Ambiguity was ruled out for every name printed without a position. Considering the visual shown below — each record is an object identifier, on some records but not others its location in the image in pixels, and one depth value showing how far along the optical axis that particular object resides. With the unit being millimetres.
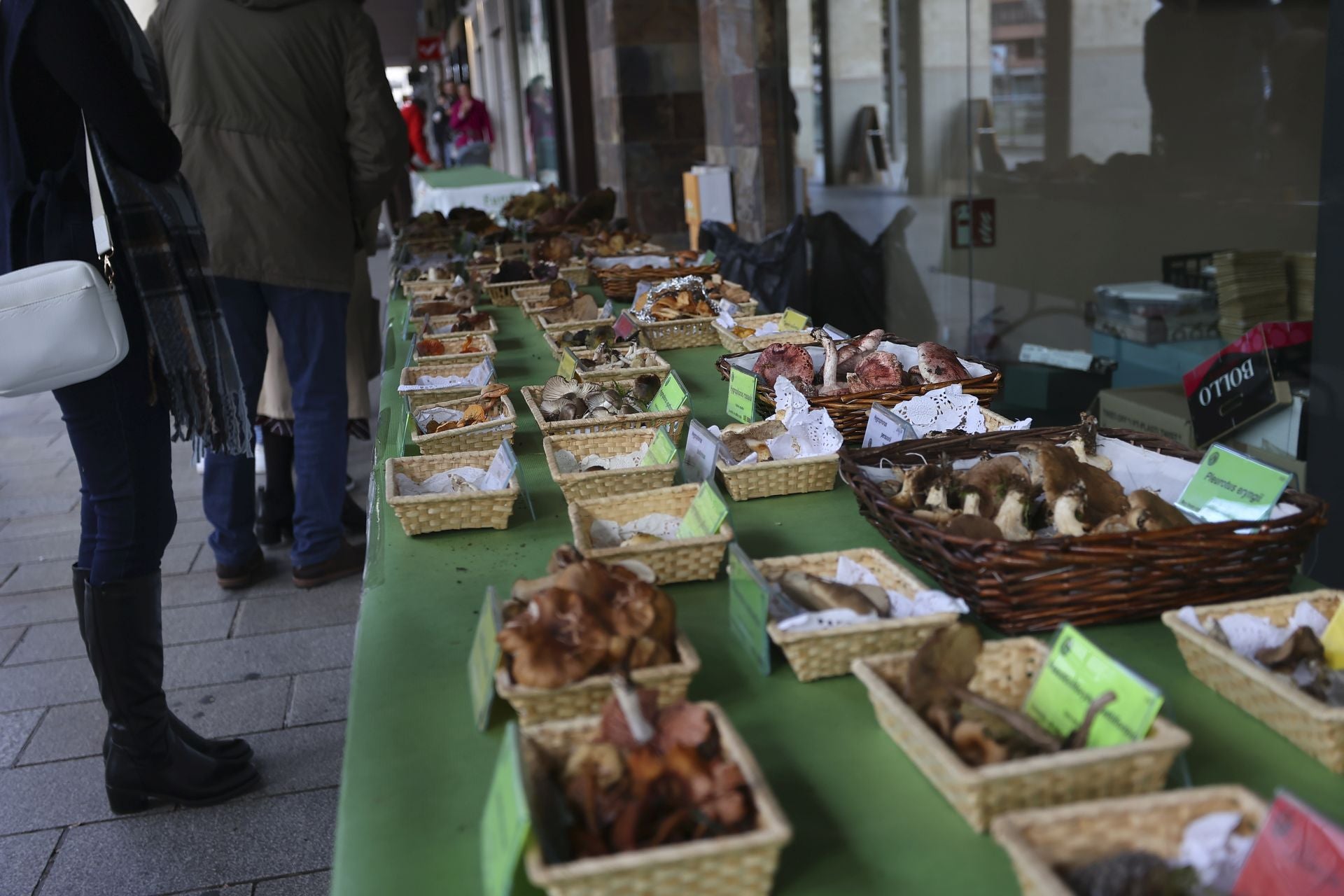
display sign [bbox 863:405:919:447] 1781
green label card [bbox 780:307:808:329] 2800
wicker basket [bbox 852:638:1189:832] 926
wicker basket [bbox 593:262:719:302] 3709
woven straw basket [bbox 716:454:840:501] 1790
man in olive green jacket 3180
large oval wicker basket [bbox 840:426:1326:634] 1243
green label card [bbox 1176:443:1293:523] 1350
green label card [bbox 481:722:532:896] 861
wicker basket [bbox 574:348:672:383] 2387
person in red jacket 12906
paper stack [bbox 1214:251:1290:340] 3908
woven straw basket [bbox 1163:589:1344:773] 1011
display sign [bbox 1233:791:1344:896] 770
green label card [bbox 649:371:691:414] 2080
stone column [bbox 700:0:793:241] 5488
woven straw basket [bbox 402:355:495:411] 2381
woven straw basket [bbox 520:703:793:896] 830
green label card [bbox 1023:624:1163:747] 961
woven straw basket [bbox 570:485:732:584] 1453
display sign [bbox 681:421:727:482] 1808
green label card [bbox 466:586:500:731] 1146
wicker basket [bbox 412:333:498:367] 2672
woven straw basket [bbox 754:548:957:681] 1176
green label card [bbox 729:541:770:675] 1229
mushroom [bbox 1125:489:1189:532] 1323
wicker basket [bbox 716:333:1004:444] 1985
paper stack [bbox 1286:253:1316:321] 3760
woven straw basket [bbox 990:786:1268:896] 843
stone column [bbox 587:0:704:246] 7211
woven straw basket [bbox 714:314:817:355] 2658
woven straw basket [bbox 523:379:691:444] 2035
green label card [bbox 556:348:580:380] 2516
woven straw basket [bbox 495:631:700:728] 1088
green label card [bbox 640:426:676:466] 1791
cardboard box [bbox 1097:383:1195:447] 3613
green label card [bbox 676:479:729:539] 1482
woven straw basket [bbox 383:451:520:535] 1698
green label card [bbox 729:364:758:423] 2121
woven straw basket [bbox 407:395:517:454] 2051
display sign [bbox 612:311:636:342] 2832
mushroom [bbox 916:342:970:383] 2090
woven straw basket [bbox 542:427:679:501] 1738
